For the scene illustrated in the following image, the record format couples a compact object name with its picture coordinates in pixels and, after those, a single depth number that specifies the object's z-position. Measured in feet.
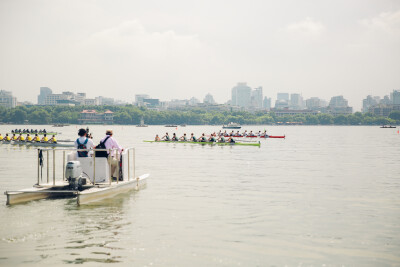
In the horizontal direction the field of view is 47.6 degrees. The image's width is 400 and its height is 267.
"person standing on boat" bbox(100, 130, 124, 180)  65.98
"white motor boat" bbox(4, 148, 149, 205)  59.77
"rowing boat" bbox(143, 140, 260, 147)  209.00
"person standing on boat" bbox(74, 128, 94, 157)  64.34
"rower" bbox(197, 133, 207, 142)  219.61
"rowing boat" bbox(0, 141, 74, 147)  194.08
